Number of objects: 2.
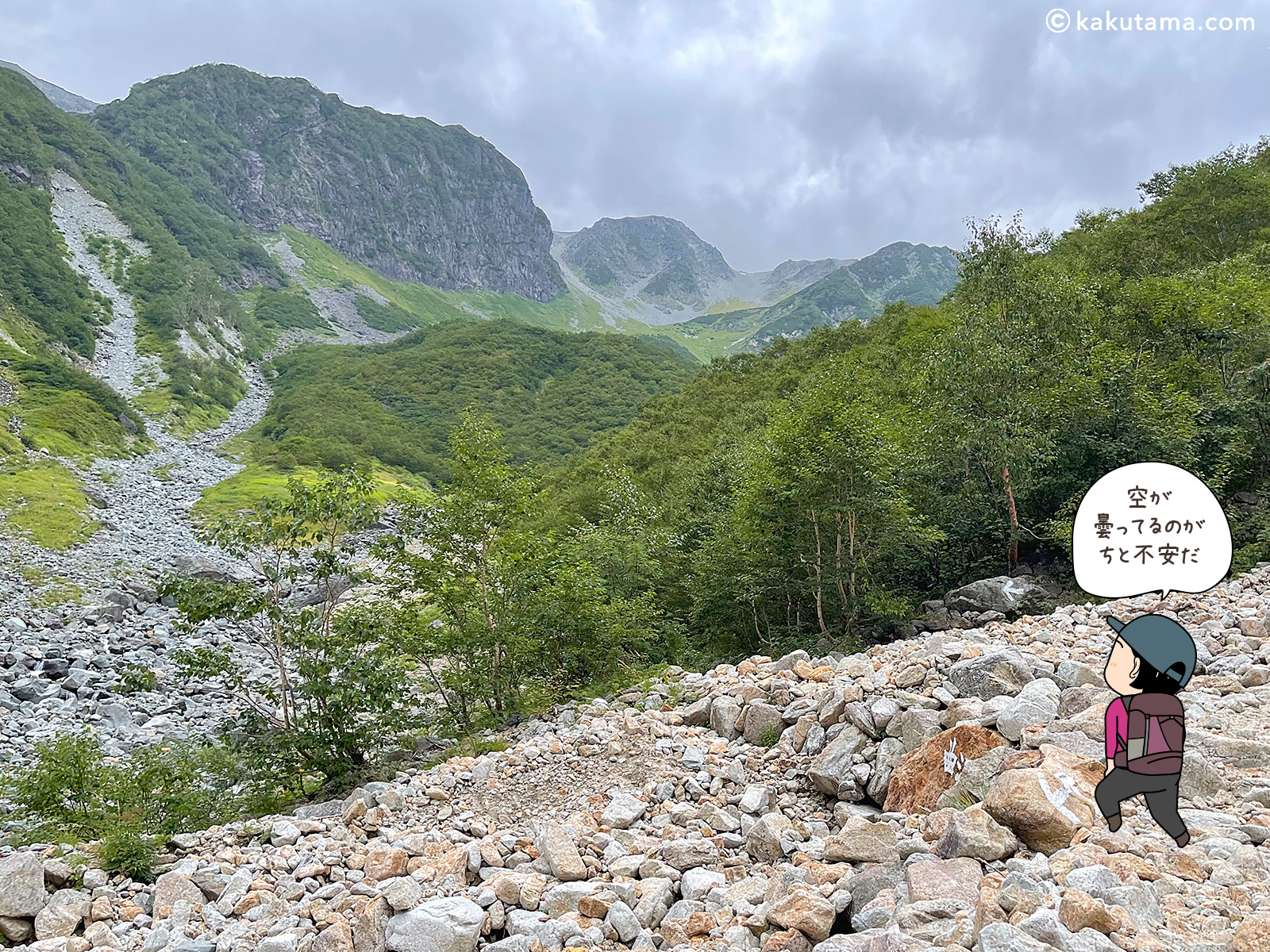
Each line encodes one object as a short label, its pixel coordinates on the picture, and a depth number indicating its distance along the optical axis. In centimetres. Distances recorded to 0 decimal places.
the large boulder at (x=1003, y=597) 1357
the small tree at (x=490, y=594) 1328
